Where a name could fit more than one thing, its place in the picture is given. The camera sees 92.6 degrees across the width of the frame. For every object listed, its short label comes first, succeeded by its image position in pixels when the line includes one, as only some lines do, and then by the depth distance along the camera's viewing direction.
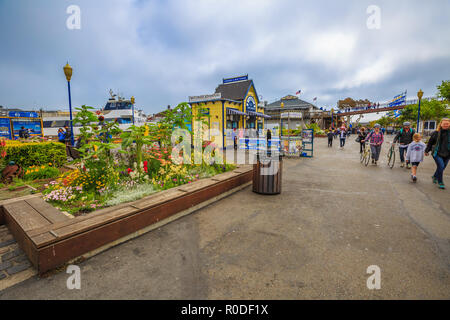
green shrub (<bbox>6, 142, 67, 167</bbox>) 6.40
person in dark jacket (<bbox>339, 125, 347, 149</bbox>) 17.89
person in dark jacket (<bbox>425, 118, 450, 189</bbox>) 6.15
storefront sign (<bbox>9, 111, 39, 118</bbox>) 21.92
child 7.03
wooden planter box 2.62
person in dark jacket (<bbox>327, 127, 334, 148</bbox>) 19.17
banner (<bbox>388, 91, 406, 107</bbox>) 43.56
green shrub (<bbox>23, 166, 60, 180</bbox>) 5.95
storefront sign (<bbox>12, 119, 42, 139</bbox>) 21.95
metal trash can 5.64
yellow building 16.14
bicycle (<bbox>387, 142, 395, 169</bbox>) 9.50
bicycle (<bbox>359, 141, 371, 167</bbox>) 10.38
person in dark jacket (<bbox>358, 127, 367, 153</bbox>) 13.15
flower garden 4.20
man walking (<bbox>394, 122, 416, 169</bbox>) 9.42
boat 38.74
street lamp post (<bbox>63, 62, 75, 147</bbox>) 8.51
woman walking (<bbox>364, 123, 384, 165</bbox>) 9.75
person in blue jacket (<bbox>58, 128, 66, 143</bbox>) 12.20
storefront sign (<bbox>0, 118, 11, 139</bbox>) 18.33
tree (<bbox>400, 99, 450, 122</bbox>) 34.50
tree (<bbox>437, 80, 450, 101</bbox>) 20.51
